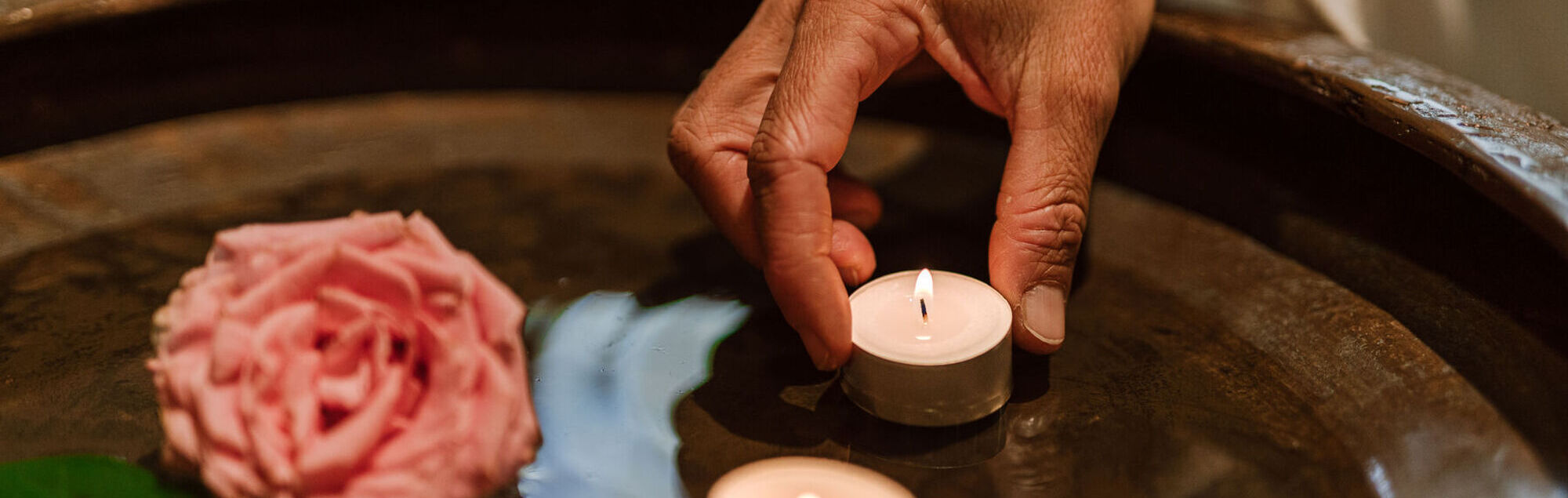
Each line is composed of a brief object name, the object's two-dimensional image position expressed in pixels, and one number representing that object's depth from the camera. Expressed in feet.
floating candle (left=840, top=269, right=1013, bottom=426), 1.82
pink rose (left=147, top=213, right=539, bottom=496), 1.48
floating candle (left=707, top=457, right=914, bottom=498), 1.65
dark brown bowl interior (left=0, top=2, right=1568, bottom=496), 1.83
